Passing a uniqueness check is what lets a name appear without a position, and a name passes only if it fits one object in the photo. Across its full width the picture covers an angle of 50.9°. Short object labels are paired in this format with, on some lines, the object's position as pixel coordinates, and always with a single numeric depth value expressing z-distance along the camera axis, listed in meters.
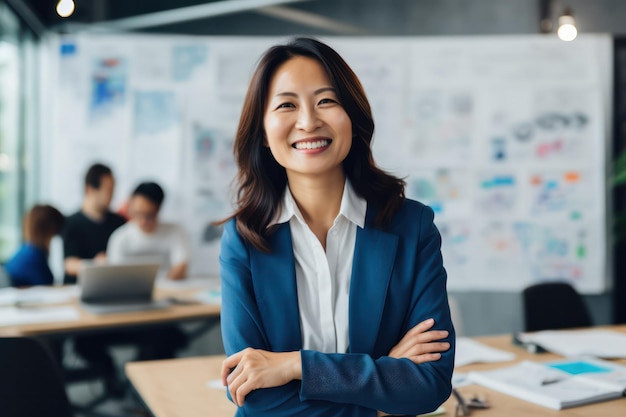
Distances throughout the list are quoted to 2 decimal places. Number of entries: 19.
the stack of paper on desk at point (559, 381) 1.83
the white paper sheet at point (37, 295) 3.42
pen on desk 1.96
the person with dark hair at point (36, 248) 3.83
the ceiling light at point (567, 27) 3.86
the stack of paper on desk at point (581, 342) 2.36
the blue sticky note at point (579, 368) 2.09
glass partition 4.85
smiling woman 1.43
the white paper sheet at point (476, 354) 2.29
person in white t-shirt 4.31
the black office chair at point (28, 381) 1.81
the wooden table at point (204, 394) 1.77
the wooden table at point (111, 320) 2.86
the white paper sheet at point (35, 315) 2.97
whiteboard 4.83
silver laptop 3.19
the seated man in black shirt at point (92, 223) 4.55
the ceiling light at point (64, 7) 2.59
